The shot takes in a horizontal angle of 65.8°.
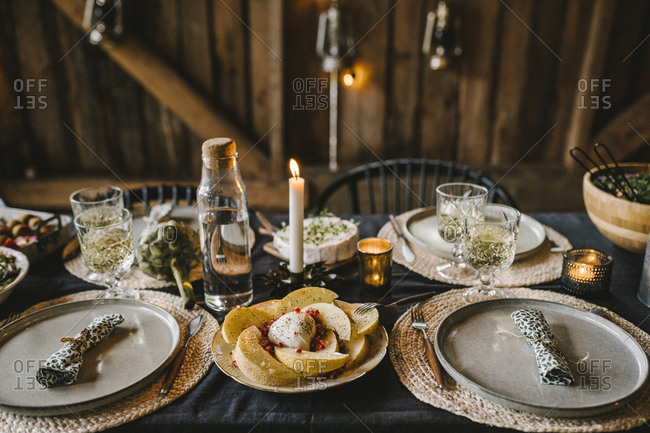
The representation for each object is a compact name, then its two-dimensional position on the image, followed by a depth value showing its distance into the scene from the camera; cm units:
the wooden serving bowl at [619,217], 128
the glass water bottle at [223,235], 112
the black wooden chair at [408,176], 187
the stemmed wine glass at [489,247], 110
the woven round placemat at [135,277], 126
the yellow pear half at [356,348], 91
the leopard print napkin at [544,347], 87
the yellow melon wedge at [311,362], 87
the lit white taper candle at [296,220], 109
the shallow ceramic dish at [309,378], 86
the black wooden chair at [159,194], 188
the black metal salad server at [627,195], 131
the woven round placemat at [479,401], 80
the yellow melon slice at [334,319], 96
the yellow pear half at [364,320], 97
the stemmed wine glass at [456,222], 130
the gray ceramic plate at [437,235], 138
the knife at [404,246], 138
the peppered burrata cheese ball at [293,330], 91
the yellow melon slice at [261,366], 86
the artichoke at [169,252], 121
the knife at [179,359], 88
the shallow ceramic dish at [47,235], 135
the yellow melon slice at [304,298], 103
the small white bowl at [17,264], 112
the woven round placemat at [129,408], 81
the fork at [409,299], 113
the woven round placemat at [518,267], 126
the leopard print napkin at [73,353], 87
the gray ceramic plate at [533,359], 83
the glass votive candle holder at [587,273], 117
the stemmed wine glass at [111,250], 115
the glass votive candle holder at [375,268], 119
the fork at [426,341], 90
